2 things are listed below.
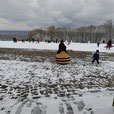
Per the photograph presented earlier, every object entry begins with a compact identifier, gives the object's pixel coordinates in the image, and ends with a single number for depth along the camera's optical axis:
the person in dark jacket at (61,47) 7.15
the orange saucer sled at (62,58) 7.02
